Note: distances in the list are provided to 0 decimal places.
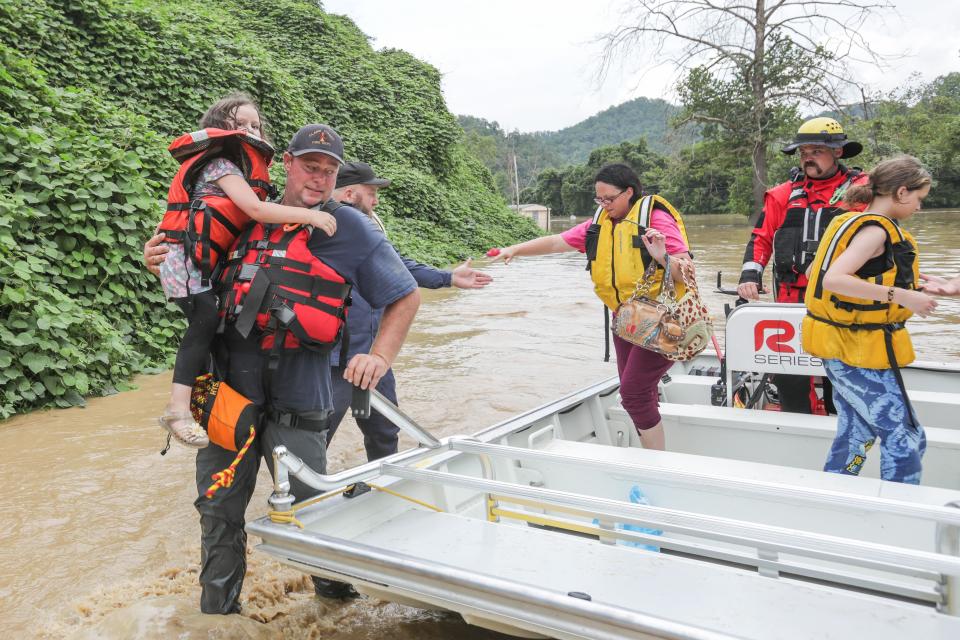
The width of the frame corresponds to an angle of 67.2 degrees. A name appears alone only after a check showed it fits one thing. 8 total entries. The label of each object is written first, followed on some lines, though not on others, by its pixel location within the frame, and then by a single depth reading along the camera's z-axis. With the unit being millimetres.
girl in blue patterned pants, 2855
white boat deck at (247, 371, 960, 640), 1766
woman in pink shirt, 3336
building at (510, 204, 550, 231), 38853
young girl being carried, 2250
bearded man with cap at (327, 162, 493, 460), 3277
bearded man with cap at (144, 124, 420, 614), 2332
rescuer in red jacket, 3900
